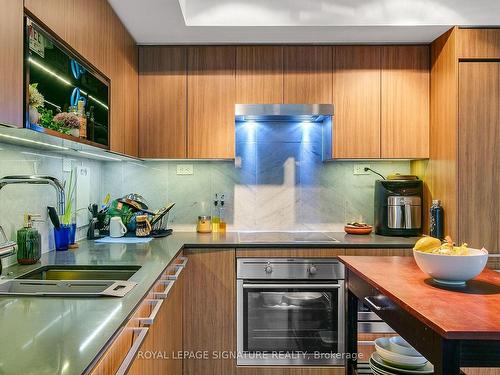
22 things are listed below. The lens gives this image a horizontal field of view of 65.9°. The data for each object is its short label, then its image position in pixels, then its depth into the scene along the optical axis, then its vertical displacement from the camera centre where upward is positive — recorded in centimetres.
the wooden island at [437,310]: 103 -35
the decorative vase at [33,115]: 130 +25
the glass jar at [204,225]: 300 -27
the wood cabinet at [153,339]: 102 -54
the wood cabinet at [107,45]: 149 +69
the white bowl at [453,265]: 133 -26
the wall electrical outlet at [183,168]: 311 +18
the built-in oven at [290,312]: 248 -79
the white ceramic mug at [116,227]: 266 -26
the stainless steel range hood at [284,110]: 270 +56
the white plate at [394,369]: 144 -68
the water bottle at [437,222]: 260 -21
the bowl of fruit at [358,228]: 288 -28
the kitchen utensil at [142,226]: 267 -25
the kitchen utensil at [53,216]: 203 -15
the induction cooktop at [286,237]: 255 -34
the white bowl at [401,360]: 146 -65
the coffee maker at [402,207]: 280 -12
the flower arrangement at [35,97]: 130 +32
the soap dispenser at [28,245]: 170 -25
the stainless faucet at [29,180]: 149 +3
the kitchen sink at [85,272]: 166 -36
